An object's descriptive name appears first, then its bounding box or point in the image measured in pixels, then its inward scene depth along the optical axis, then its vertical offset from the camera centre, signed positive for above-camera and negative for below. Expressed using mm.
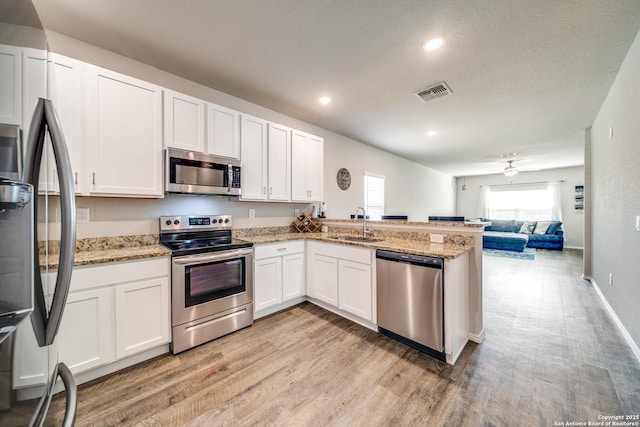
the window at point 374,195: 5332 +420
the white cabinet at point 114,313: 1614 -725
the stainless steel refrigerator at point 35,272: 584 -164
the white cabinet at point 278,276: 2664 -734
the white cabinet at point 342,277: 2459 -715
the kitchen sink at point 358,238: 2847 -315
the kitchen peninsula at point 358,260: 2221 -500
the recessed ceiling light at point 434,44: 2045 +1465
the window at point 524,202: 8109 +365
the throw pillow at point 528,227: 7809 -472
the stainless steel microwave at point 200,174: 2244 +400
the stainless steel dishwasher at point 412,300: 1952 -755
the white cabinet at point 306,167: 3322 +658
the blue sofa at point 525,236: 6828 -699
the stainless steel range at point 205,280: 2070 -626
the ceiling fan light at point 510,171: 6812 +1170
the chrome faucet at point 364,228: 3070 -198
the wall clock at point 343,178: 4580 +667
